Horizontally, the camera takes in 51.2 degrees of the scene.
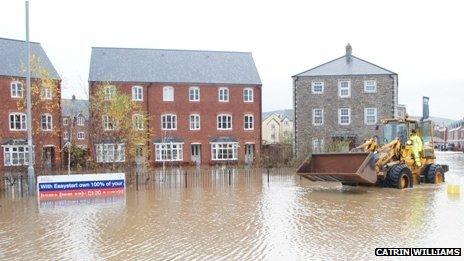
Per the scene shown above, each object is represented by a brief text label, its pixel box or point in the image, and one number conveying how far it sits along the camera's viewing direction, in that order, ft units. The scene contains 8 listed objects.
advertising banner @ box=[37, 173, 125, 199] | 54.49
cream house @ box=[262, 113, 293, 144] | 299.99
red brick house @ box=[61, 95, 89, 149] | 146.35
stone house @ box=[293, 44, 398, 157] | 138.51
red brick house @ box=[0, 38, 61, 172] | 123.34
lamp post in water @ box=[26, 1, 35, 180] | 60.75
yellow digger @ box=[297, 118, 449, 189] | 61.41
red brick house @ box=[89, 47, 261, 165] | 140.67
